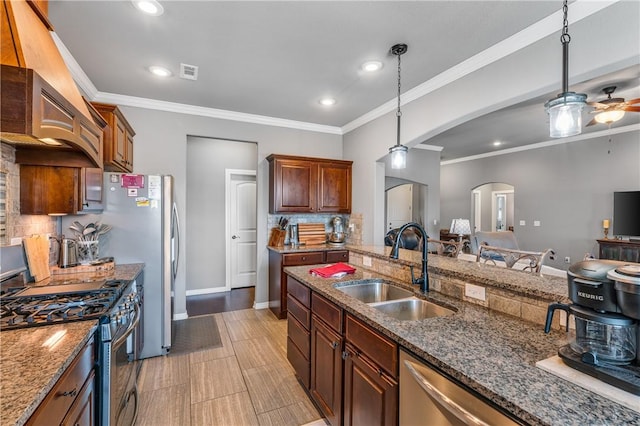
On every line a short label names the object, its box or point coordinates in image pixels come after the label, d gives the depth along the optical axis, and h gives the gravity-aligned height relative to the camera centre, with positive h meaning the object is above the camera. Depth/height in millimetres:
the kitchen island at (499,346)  789 -527
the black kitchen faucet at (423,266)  1873 -351
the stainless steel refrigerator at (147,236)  2773 -245
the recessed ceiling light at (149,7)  1917 +1378
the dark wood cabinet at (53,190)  2207 +167
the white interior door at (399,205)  8961 +219
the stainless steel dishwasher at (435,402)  898 -649
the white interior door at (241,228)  5301 -316
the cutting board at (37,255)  2101 -332
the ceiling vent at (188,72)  2772 +1376
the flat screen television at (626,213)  4863 -2
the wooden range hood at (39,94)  1103 +501
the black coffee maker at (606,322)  883 -352
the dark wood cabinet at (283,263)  3797 -689
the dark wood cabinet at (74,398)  985 -731
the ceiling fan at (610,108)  3152 +1166
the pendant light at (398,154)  2516 +514
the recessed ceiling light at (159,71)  2809 +1381
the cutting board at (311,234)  4355 -334
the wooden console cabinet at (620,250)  4770 -628
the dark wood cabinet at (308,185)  4113 +401
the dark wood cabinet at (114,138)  2635 +698
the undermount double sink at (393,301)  1782 -593
